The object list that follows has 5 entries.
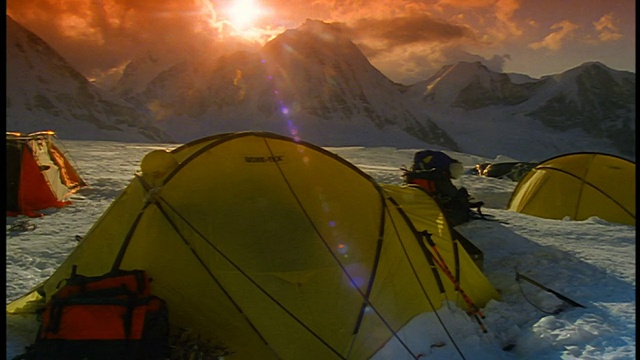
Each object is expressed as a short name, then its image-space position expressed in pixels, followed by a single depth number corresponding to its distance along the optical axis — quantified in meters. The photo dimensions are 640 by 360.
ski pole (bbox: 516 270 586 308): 5.99
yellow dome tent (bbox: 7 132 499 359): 4.68
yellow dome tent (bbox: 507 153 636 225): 10.51
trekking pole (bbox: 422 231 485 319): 5.46
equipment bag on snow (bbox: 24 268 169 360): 3.87
